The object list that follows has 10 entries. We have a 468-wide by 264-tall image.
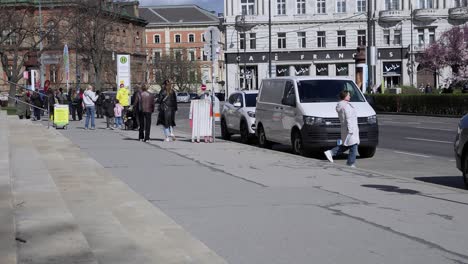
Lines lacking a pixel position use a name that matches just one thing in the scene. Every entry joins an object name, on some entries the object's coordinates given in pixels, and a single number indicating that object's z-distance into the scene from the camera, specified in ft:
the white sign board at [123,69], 123.03
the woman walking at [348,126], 47.62
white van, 55.72
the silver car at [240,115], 72.70
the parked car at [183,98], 285.23
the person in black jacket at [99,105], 124.63
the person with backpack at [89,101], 92.89
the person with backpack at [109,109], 96.73
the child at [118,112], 96.07
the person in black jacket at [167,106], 68.28
